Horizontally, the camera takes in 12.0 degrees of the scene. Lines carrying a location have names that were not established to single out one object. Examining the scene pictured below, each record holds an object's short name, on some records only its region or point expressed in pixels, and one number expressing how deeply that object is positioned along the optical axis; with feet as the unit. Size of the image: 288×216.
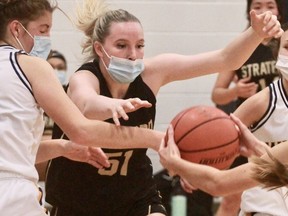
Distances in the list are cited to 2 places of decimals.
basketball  17.82
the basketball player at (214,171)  16.63
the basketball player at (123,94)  21.93
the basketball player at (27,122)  17.10
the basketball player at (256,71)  29.40
